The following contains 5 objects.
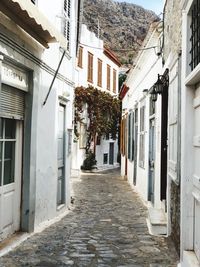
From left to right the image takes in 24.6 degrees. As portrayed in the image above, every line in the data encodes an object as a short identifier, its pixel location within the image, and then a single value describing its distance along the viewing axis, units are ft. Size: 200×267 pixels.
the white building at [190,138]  16.57
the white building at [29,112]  21.85
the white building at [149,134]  29.78
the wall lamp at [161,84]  28.30
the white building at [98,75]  81.61
